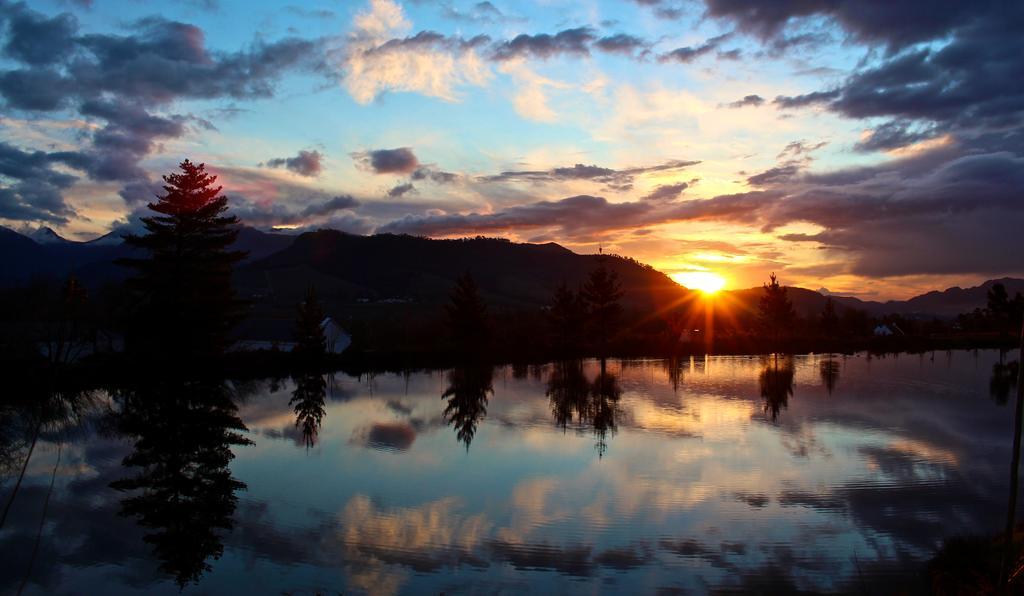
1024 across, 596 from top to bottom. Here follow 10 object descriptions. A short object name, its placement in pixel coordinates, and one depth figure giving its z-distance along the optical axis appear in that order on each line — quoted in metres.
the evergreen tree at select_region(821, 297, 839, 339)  86.06
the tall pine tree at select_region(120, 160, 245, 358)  35.97
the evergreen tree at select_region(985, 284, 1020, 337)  87.98
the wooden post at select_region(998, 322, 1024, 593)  5.80
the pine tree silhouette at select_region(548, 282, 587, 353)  65.75
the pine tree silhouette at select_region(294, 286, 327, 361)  49.34
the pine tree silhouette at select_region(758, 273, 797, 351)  77.94
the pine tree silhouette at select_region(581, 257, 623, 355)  67.81
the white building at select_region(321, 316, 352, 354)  61.31
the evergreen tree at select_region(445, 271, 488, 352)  58.78
